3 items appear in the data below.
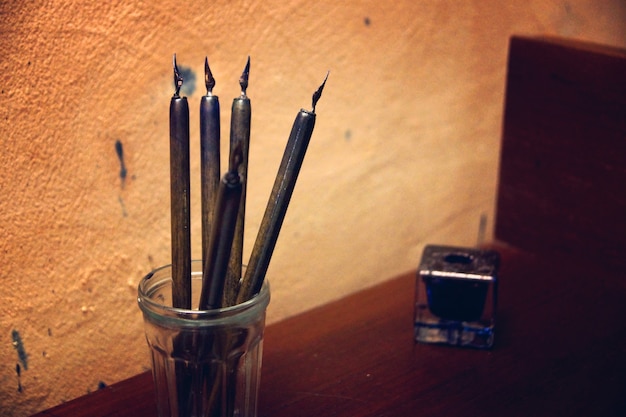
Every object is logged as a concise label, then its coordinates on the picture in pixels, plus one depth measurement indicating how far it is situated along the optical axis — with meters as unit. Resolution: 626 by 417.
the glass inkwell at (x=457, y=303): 0.79
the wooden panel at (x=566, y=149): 0.94
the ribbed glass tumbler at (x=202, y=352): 0.56
